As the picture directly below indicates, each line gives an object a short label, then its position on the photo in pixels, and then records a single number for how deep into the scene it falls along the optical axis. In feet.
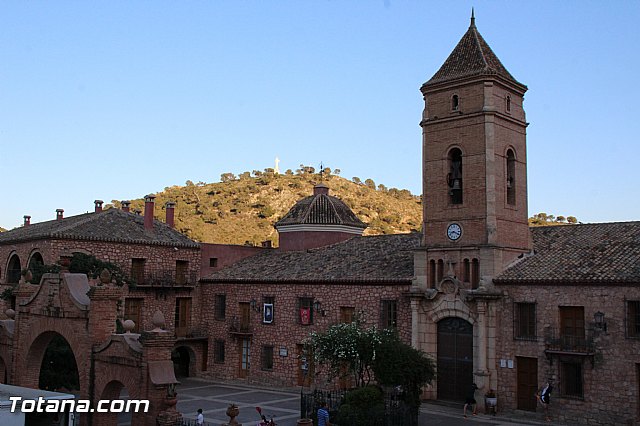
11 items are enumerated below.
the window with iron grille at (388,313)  97.35
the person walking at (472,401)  83.96
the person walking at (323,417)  69.67
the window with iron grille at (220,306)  123.65
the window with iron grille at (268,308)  113.50
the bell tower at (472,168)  88.48
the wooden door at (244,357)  117.50
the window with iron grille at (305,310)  107.65
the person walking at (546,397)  79.61
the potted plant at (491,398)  84.04
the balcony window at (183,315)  123.34
